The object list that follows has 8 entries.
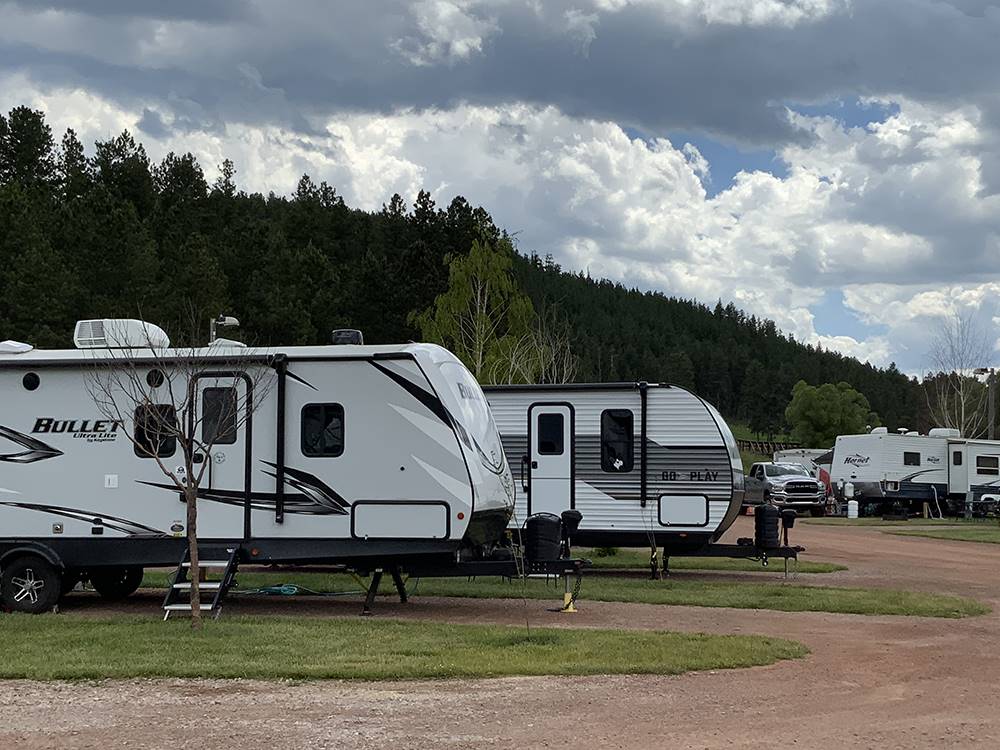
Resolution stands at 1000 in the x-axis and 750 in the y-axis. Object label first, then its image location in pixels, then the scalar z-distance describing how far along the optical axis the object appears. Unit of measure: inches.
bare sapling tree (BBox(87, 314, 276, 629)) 539.8
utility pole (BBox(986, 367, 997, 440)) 2028.1
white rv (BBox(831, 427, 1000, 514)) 1587.1
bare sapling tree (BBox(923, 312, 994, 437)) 2524.6
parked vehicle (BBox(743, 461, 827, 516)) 1640.0
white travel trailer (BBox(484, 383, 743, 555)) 696.4
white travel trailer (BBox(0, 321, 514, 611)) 528.1
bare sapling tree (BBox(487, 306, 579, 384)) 1588.3
